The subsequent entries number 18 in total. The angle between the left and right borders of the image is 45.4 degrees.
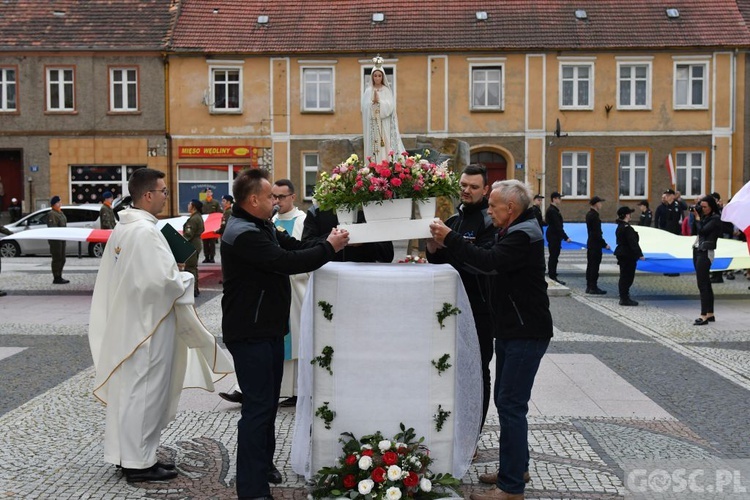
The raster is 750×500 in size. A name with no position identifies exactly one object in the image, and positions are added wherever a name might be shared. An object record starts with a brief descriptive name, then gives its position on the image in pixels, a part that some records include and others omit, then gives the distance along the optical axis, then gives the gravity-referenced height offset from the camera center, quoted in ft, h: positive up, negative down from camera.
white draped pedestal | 17.43 -3.18
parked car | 89.57 -5.02
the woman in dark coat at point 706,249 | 42.27 -2.87
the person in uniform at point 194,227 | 54.44 -2.20
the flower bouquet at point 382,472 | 16.29 -5.23
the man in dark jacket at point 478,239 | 19.71 -1.11
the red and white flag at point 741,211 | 34.68 -0.86
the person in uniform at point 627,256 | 50.55 -3.81
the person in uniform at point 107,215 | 77.15 -2.14
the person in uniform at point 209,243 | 80.02 -4.73
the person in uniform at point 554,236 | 60.75 -3.18
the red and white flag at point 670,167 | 110.11 +2.75
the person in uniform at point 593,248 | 56.18 -3.74
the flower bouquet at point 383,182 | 17.84 +0.16
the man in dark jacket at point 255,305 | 16.78 -2.18
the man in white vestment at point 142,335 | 18.69 -3.08
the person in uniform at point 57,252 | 59.16 -4.08
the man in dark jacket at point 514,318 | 16.98 -2.45
